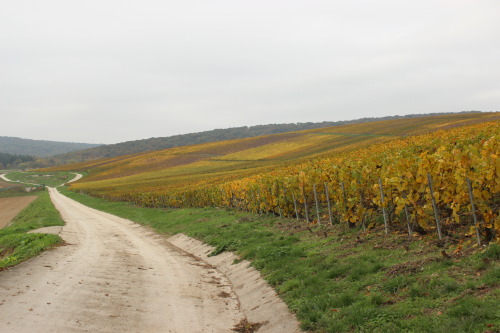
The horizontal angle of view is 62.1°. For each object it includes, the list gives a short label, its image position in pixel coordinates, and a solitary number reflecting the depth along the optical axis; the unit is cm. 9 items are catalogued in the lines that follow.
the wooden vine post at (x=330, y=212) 1605
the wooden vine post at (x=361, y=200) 1374
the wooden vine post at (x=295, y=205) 1895
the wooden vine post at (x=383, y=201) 1230
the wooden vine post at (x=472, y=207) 885
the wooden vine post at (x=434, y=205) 1012
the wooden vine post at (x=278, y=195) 2091
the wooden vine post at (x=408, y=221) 1142
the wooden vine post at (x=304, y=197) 1812
